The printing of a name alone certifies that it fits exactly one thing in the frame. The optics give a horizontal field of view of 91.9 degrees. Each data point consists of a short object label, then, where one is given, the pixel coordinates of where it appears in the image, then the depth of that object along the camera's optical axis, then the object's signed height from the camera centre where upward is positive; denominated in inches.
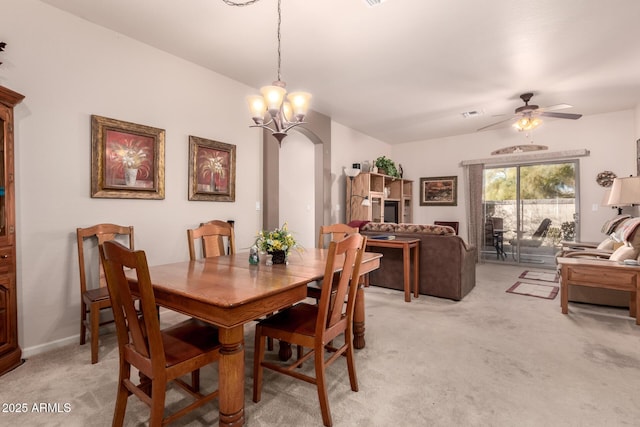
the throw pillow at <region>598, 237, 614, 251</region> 159.4 -17.0
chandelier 90.3 +33.0
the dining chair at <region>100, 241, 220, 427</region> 48.6 -25.1
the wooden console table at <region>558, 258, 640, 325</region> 118.2 -25.4
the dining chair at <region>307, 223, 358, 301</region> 113.7 -7.0
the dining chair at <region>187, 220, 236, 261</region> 96.6 -8.6
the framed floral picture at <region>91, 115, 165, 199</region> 107.1 +19.5
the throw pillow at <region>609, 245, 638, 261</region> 125.8 -16.9
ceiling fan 159.3 +52.8
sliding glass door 223.5 +1.8
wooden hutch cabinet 82.3 -6.7
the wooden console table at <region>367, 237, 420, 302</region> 146.5 -19.2
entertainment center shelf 221.6 +11.6
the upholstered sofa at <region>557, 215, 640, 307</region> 126.8 -19.1
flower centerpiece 80.7 -8.3
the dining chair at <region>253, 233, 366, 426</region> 61.9 -25.3
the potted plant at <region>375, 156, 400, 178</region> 247.1 +37.1
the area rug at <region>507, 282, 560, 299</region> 158.3 -42.0
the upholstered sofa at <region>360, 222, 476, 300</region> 145.6 -24.6
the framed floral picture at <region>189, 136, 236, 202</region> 136.3 +19.6
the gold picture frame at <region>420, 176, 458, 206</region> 268.7 +19.2
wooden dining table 51.1 -15.1
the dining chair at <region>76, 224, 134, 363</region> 87.8 -21.3
